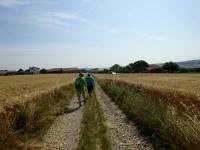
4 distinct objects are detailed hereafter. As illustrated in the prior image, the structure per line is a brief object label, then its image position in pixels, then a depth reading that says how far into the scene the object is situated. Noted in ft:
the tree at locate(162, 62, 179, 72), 236.28
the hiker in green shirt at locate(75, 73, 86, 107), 36.78
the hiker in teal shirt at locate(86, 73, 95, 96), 41.91
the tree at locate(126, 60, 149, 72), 278.66
